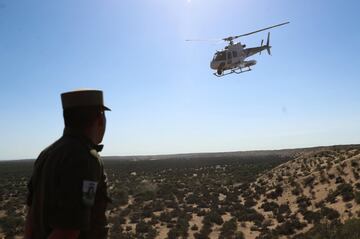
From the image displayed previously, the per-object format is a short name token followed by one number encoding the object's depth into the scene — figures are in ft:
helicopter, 87.86
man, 7.09
